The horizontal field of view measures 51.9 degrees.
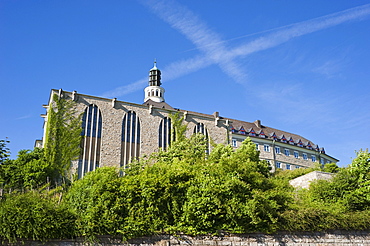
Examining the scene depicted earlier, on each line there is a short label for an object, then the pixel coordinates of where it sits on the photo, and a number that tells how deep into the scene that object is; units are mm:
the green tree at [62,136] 28642
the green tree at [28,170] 24716
